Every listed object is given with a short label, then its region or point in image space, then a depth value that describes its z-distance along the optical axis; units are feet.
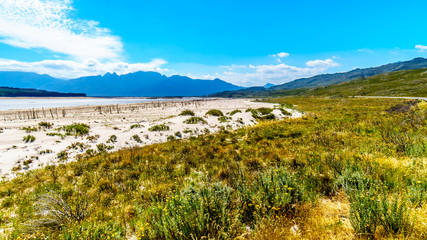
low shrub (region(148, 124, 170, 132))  65.62
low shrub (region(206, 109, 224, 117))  106.30
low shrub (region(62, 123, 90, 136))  63.00
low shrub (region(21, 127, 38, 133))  66.25
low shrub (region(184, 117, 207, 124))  79.20
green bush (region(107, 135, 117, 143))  53.16
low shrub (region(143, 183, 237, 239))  10.26
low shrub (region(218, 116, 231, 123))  87.83
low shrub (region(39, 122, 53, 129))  82.06
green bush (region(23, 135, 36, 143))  52.81
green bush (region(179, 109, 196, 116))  103.59
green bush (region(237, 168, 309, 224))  12.00
